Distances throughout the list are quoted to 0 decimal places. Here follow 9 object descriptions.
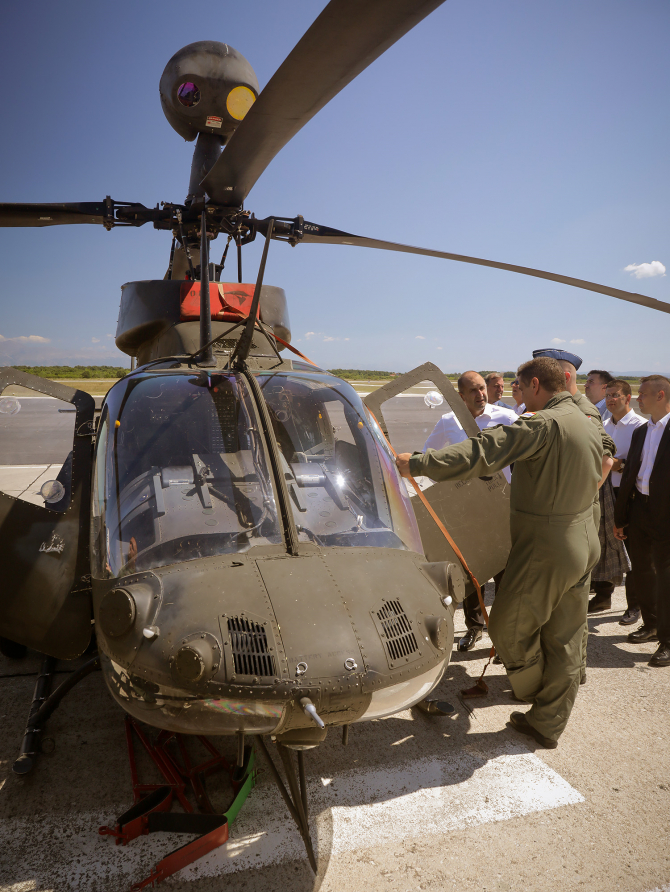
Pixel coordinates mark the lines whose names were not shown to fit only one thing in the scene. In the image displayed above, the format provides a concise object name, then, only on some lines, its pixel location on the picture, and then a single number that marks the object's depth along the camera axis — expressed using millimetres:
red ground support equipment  2371
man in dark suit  4461
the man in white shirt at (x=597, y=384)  6279
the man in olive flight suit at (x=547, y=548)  3148
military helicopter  1925
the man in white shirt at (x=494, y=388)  6402
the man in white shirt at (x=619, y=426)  5402
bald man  4551
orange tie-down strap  3422
